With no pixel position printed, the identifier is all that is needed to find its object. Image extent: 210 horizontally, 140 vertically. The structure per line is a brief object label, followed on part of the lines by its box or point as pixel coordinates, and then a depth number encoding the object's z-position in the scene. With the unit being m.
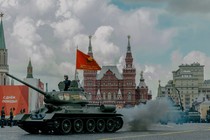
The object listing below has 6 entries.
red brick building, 185.50
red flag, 34.34
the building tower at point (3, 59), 184.75
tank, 27.88
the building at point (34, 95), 109.62
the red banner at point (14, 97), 96.00
